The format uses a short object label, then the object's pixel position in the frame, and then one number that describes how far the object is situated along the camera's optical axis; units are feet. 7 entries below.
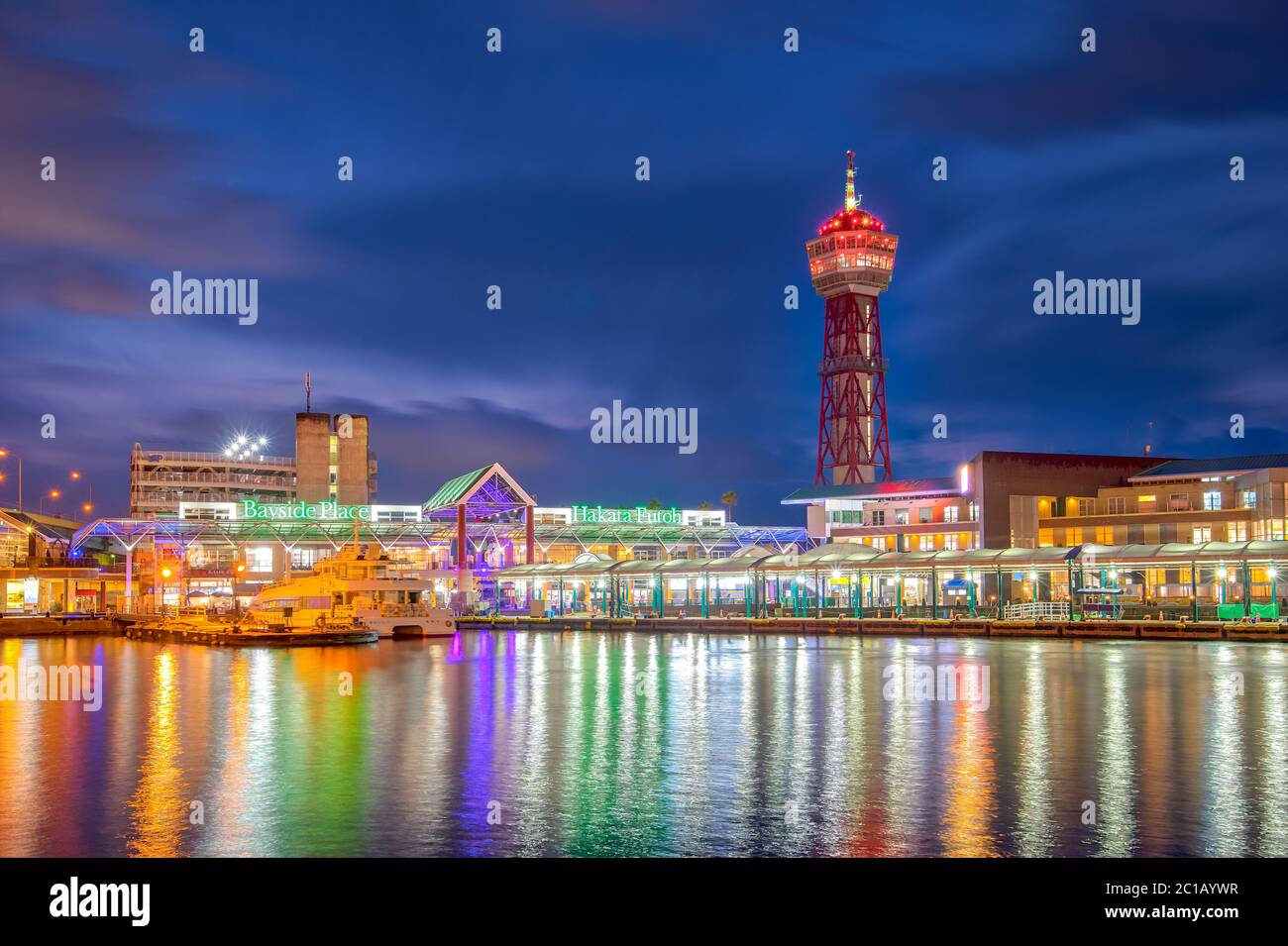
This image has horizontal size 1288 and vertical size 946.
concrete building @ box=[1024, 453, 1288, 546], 304.09
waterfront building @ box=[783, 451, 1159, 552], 347.15
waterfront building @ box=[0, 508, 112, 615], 393.50
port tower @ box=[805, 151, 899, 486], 632.79
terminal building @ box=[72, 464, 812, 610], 382.83
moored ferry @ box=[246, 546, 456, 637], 297.94
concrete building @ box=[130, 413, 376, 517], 523.29
